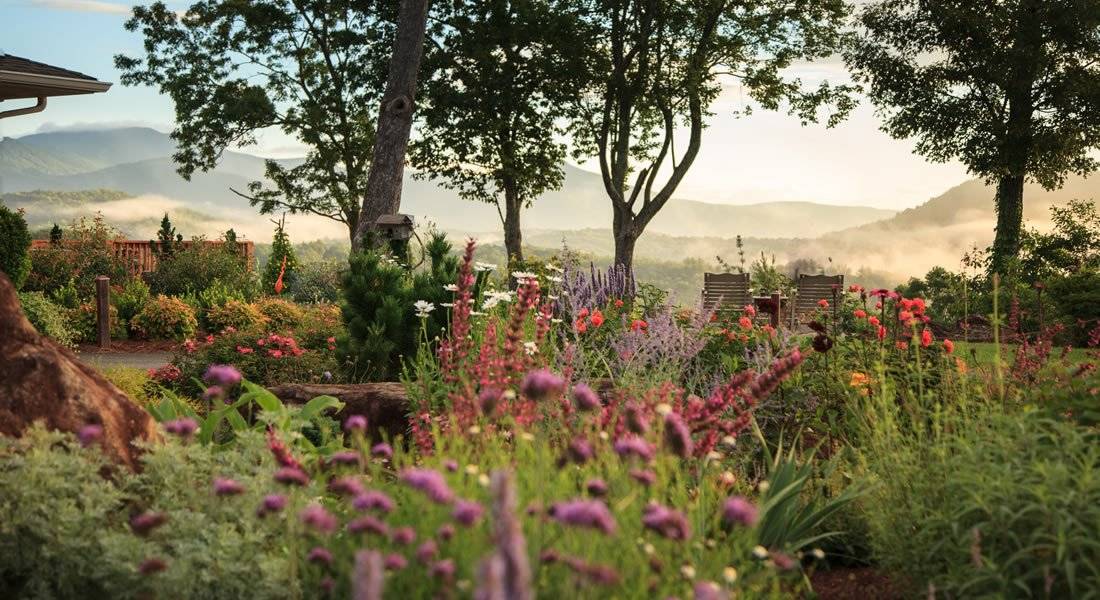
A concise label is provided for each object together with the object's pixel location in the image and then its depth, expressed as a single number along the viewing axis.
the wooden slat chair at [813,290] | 16.53
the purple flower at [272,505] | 2.38
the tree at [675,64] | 21.98
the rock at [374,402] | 6.19
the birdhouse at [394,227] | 10.96
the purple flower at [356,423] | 2.59
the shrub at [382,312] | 8.05
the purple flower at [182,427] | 2.74
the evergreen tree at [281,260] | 20.90
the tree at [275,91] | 25.25
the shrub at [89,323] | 14.12
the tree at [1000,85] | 20.56
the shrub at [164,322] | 14.19
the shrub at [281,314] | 13.01
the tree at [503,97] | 22.58
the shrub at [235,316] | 13.56
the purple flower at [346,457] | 2.61
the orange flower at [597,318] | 6.66
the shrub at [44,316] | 11.72
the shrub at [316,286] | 20.28
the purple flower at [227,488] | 2.51
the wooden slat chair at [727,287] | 16.36
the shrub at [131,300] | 14.85
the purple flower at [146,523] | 2.45
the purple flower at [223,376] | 2.79
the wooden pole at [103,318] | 13.59
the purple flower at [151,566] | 2.35
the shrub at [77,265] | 17.36
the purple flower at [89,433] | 2.79
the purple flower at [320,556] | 2.46
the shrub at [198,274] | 18.64
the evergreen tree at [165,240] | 21.44
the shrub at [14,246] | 14.04
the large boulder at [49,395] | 3.60
